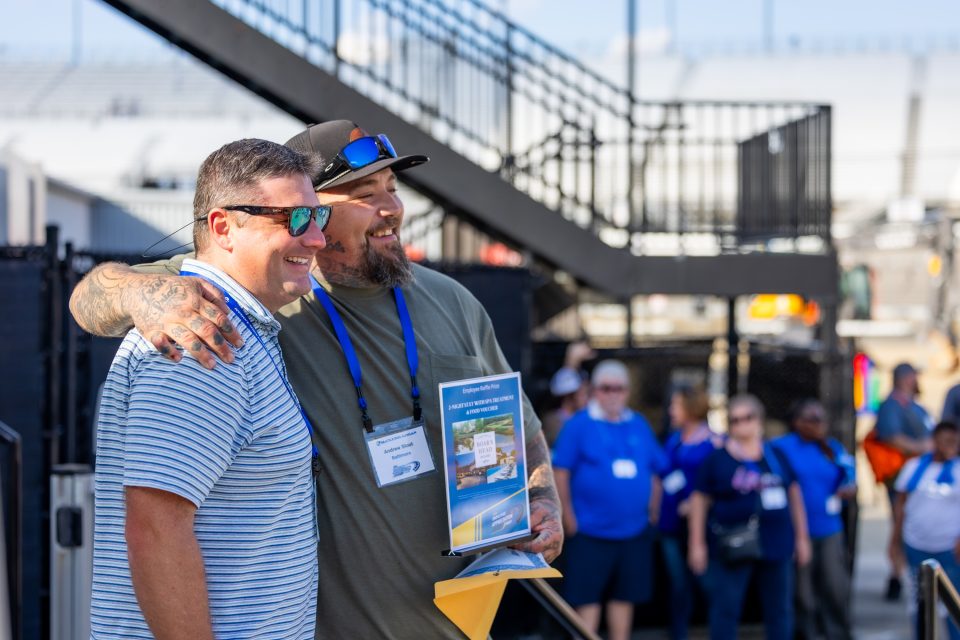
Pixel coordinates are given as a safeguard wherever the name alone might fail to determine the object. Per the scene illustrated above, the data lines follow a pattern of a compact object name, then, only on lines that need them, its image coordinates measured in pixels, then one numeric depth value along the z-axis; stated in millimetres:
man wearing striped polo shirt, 1895
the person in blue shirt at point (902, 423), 8875
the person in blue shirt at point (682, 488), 7316
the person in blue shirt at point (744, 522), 6543
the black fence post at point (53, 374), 4785
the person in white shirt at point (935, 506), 7035
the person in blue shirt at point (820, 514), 7168
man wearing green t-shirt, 2490
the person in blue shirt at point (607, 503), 6652
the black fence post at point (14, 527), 3893
